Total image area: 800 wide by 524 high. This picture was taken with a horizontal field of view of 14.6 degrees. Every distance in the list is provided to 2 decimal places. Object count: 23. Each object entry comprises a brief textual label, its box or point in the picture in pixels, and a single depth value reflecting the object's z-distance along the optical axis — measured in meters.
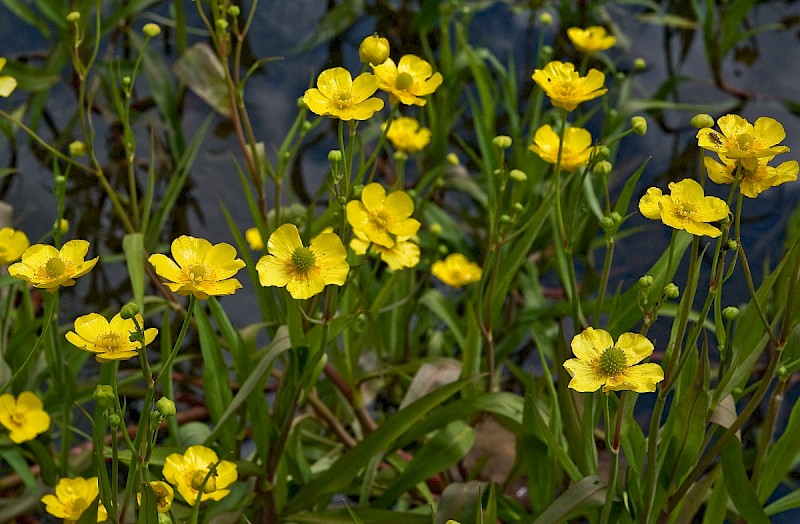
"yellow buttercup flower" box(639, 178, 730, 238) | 0.91
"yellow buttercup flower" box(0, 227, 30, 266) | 1.01
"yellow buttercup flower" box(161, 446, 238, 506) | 0.95
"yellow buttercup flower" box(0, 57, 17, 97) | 1.03
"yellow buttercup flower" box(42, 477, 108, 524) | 0.97
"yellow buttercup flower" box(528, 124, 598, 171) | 1.02
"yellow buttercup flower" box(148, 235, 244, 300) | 0.90
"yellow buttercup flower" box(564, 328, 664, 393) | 0.89
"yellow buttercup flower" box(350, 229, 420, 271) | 0.98
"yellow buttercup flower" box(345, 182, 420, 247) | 0.95
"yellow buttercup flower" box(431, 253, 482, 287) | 1.15
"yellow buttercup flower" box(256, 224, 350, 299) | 0.93
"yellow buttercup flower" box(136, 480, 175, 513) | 0.92
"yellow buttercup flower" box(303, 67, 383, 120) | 0.94
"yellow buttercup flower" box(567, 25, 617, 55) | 1.15
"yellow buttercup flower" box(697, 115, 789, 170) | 0.90
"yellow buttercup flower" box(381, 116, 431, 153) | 1.17
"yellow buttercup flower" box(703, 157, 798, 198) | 0.91
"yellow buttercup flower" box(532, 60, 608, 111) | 0.99
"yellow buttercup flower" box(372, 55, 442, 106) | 0.96
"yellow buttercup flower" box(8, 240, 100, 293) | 0.91
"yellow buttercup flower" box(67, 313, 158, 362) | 0.90
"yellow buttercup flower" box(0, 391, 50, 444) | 1.03
